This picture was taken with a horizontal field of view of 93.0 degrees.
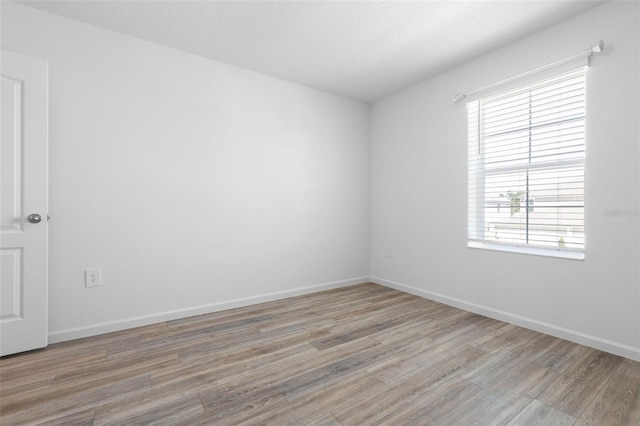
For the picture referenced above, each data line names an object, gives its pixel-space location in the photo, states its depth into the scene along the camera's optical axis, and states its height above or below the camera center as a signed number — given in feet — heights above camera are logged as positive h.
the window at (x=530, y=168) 7.64 +1.23
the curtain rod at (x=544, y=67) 7.00 +3.76
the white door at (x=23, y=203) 6.62 +0.12
